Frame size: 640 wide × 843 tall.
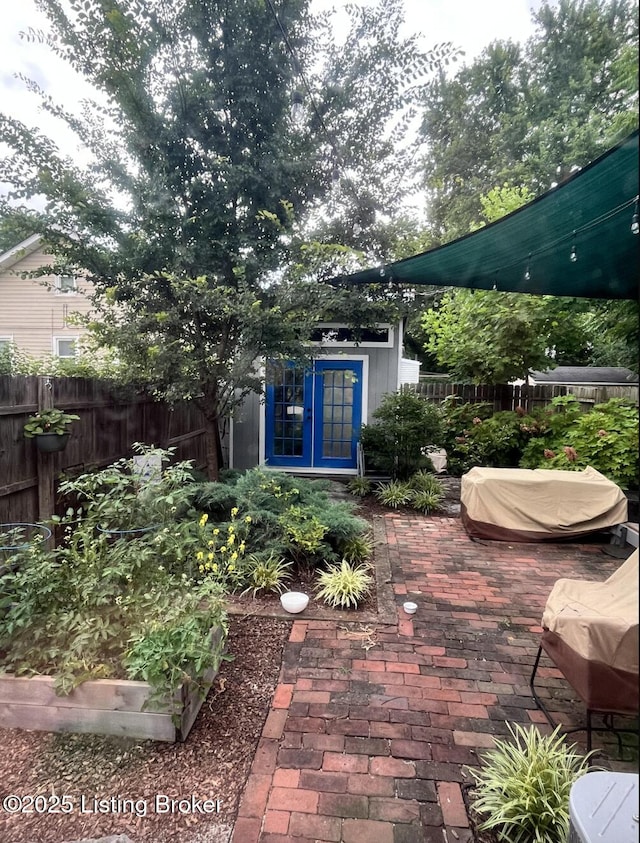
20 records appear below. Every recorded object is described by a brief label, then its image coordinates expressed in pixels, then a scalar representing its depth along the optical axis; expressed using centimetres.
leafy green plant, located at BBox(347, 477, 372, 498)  638
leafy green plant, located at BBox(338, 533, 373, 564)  389
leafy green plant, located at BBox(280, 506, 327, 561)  358
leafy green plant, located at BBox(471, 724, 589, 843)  155
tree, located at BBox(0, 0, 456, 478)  424
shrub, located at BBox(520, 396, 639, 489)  501
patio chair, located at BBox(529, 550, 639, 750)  145
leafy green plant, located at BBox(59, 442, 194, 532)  261
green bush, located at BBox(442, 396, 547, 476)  717
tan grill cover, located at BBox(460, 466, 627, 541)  446
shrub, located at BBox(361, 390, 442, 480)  625
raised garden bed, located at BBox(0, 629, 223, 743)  191
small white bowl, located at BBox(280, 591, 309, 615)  301
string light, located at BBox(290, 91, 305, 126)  481
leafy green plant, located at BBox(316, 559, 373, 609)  319
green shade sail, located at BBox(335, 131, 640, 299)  232
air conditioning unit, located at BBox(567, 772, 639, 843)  112
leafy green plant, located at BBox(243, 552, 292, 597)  334
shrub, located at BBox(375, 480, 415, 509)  589
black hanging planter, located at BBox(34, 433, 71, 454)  322
